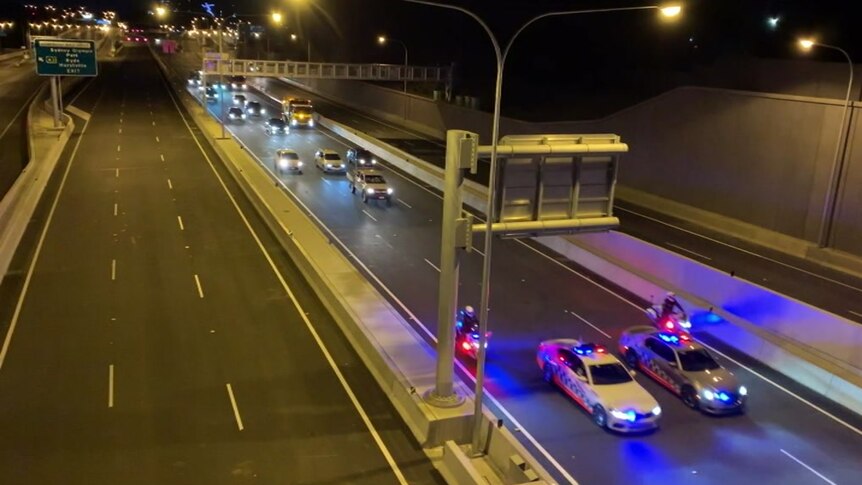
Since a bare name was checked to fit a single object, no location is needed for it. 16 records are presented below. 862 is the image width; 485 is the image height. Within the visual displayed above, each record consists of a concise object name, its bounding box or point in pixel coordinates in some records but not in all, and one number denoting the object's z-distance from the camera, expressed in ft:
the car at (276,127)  190.12
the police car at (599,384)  52.60
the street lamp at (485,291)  42.65
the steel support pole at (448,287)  44.67
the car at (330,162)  143.33
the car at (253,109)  224.74
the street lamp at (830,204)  104.75
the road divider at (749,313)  60.90
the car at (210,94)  254.06
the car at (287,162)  140.97
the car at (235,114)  207.13
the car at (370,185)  121.08
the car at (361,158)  140.46
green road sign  162.81
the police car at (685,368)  56.29
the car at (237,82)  320.85
